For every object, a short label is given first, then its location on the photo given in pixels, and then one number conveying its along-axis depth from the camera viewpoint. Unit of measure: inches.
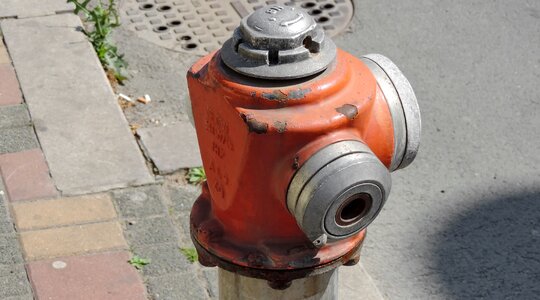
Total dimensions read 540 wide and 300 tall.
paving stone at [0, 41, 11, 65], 170.5
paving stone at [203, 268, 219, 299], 125.3
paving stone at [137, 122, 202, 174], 146.4
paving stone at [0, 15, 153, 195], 144.2
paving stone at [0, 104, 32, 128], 154.1
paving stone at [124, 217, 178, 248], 133.0
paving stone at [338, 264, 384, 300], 126.5
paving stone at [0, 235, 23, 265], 127.7
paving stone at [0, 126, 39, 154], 149.1
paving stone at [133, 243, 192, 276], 128.4
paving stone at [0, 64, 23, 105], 159.8
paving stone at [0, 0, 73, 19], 184.1
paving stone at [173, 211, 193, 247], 133.3
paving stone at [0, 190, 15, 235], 132.8
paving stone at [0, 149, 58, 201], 139.9
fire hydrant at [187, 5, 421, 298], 68.4
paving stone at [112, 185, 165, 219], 137.7
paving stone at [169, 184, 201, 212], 139.7
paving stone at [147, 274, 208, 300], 124.6
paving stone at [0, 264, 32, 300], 122.5
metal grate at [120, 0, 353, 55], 181.9
